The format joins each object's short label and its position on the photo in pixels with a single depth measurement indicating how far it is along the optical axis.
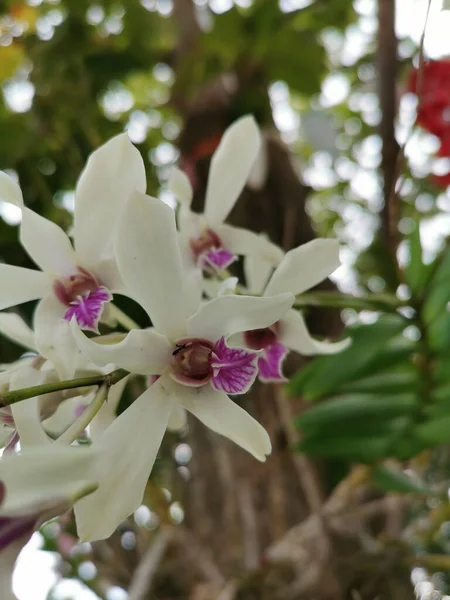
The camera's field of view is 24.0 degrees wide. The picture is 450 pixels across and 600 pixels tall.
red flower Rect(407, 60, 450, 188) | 0.43
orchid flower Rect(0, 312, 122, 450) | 0.20
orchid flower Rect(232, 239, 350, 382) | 0.22
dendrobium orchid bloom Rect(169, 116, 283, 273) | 0.25
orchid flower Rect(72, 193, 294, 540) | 0.20
